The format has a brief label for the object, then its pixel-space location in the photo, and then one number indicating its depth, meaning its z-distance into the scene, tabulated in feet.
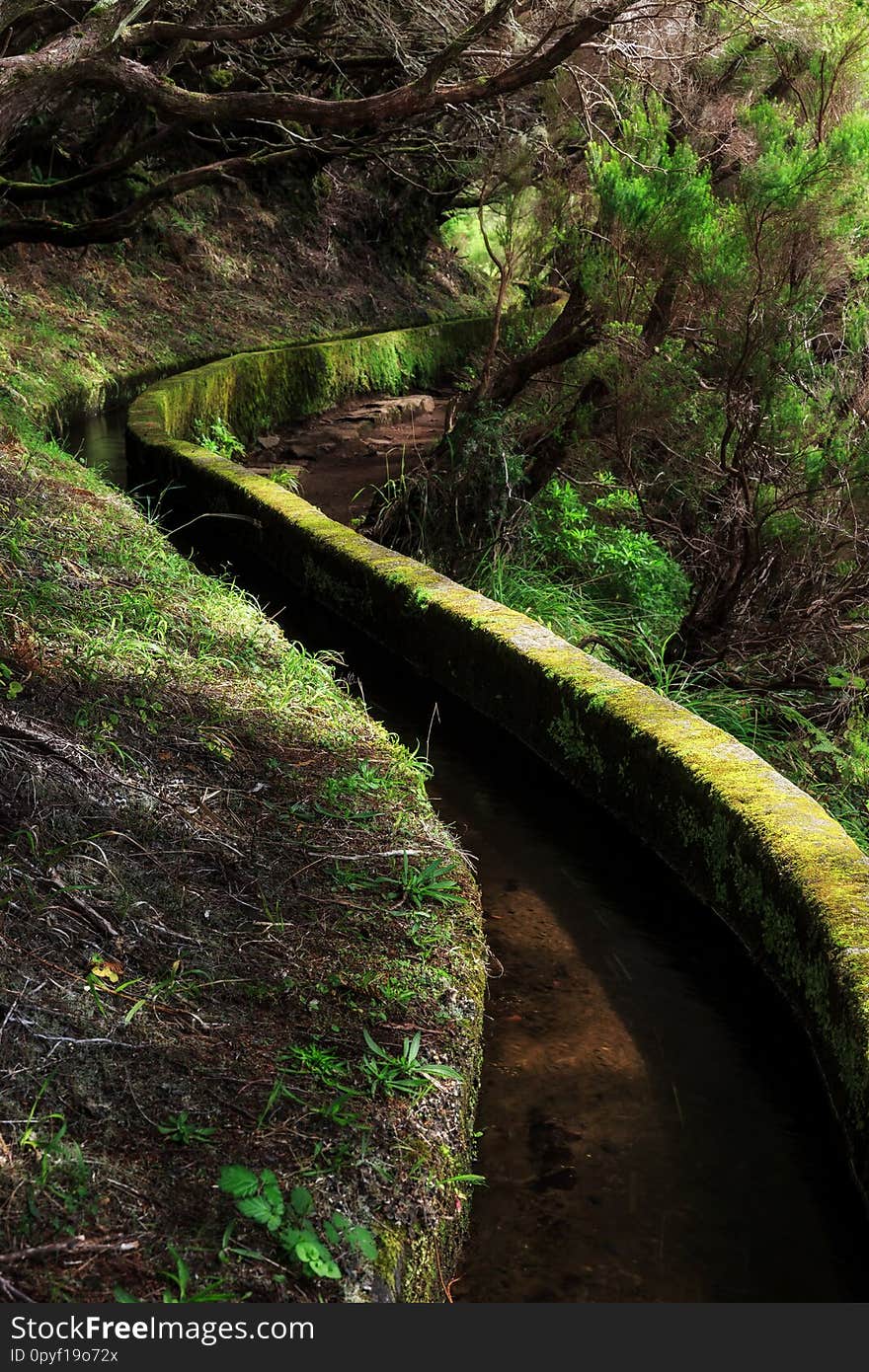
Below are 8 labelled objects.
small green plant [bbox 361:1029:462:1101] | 10.13
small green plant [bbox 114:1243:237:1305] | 7.65
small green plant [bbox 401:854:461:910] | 13.20
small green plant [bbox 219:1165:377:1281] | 8.21
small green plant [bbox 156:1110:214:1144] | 8.98
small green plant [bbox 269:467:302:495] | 36.73
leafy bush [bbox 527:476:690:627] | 27.12
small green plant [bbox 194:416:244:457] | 40.89
